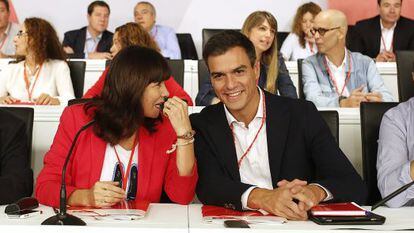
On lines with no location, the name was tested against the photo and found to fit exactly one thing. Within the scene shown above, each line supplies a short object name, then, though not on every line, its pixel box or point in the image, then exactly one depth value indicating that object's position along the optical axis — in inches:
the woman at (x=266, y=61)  152.3
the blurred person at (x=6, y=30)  283.8
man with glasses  162.7
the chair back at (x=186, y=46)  286.4
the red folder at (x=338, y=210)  78.5
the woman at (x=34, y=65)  176.6
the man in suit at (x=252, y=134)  96.7
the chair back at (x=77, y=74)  168.1
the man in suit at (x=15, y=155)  94.5
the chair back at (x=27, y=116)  105.0
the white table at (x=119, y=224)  70.2
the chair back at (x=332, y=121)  106.3
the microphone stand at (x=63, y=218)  72.1
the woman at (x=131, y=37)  185.0
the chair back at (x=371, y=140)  105.1
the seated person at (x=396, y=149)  96.9
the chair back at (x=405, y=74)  135.1
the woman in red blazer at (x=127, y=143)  93.4
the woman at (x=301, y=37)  269.7
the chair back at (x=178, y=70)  161.0
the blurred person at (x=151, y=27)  278.5
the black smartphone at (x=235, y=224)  72.1
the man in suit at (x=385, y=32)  263.9
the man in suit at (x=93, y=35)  281.4
